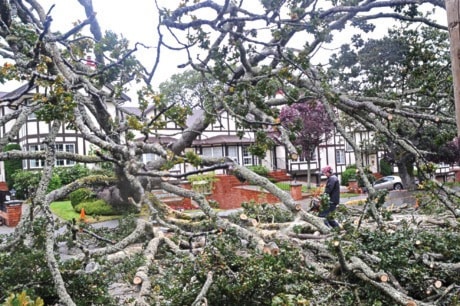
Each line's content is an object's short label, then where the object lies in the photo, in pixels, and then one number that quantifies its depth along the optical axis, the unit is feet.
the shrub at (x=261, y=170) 78.27
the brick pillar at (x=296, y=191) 60.03
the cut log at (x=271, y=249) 13.34
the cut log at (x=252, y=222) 19.21
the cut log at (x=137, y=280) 12.18
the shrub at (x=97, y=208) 42.34
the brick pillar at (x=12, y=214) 42.50
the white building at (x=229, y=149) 73.31
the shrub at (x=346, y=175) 81.06
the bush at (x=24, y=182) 58.34
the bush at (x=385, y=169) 94.63
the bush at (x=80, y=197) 46.06
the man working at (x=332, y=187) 22.72
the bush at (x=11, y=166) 73.00
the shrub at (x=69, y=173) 64.90
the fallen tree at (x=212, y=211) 11.07
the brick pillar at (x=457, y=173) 91.67
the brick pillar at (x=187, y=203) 50.16
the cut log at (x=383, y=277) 11.50
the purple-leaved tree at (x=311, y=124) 64.44
